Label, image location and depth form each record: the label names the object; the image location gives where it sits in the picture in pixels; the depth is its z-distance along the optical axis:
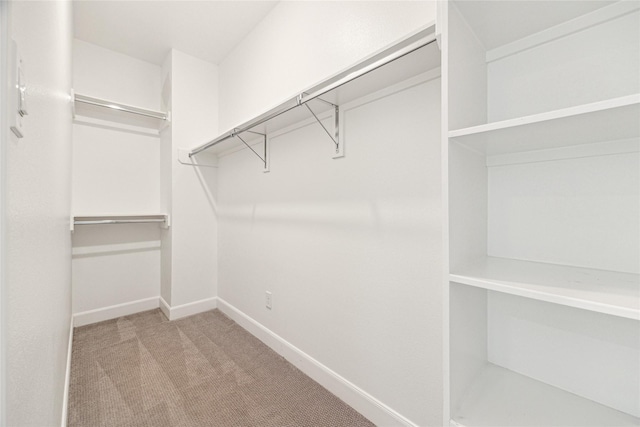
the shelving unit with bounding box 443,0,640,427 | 0.73
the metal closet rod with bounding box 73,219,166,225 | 2.33
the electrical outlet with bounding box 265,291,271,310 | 2.17
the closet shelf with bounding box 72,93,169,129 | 2.37
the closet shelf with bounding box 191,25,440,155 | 0.99
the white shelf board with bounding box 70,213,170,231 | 2.31
